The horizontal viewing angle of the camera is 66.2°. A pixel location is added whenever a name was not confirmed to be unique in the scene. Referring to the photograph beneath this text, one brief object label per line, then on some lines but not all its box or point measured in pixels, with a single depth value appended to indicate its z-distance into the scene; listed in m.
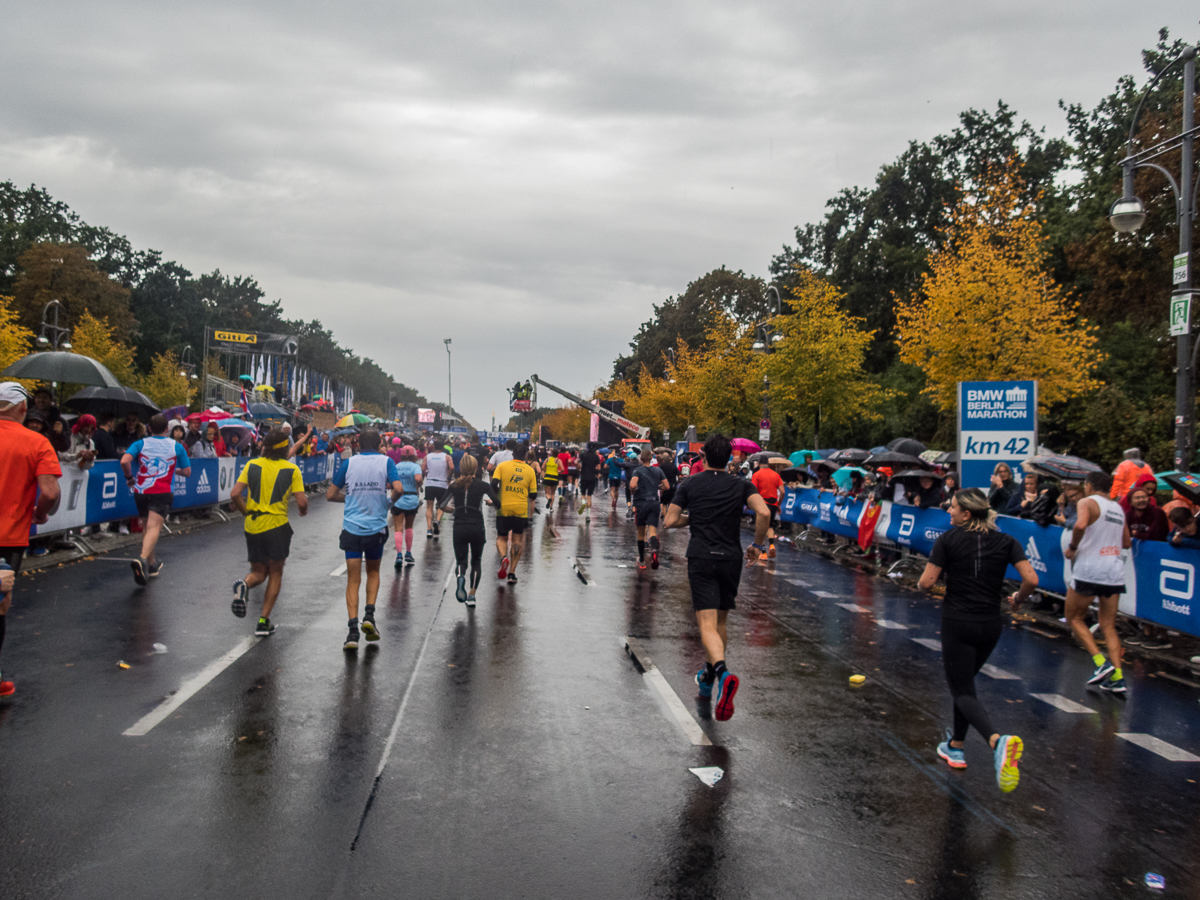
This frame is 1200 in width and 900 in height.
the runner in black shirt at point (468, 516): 10.42
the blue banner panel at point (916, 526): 14.72
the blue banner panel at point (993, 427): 14.11
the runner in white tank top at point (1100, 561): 7.93
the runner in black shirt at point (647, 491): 14.40
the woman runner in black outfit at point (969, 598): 5.57
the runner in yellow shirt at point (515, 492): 11.70
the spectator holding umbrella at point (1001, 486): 13.63
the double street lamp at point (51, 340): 36.81
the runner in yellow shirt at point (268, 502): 8.02
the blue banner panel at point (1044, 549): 11.49
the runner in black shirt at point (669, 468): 16.27
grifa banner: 95.69
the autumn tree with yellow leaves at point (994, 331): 24.09
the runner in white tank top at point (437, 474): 16.39
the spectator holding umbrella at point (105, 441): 14.56
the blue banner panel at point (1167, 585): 9.35
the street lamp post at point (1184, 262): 12.62
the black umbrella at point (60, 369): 15.22
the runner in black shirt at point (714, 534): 6.70
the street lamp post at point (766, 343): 30.30
